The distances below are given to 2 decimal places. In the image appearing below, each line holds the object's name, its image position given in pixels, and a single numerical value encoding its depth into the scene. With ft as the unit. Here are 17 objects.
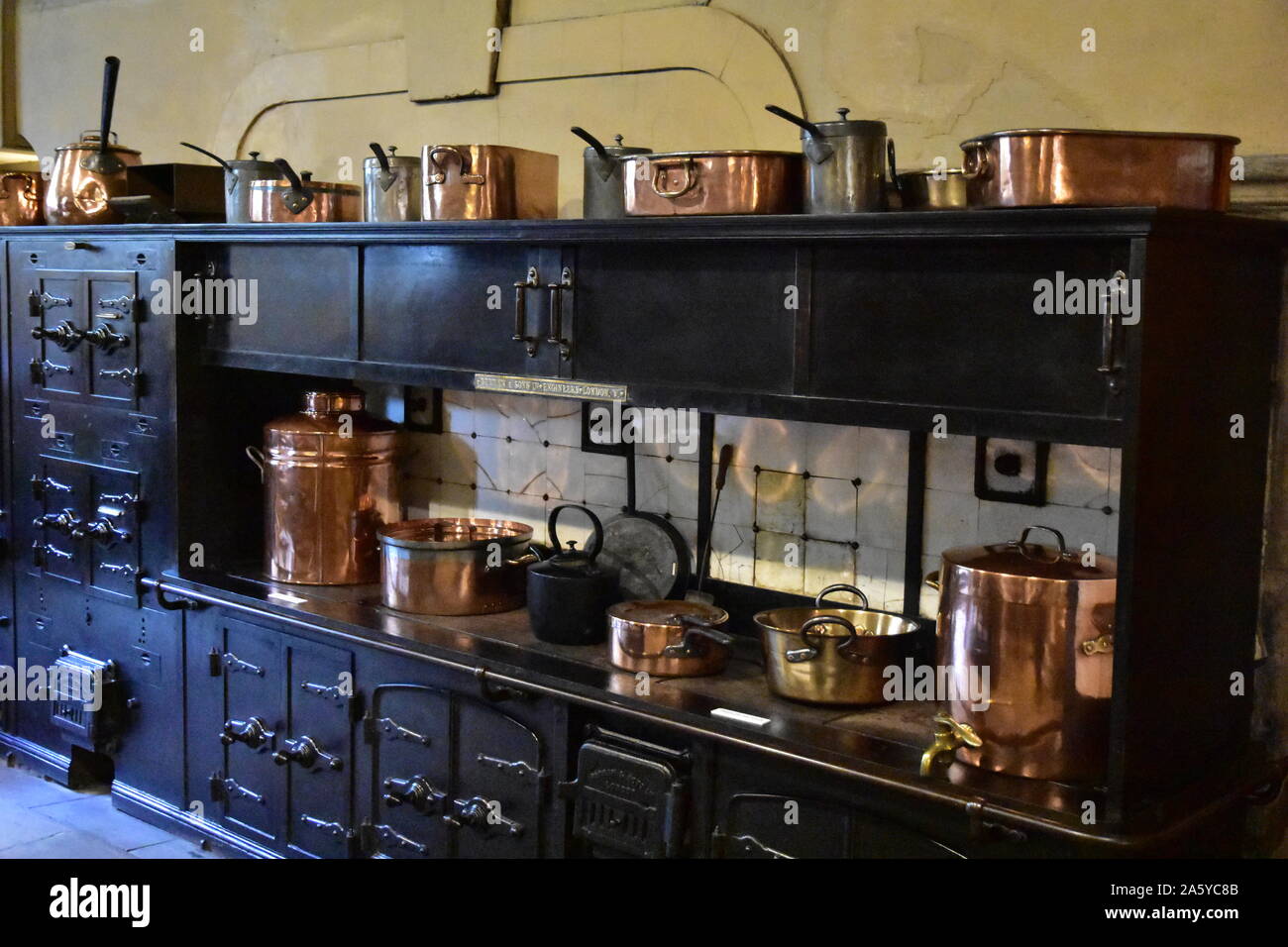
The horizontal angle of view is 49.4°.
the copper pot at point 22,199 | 17.78
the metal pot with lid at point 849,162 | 9.96
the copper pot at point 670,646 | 11.59
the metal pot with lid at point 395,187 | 12.94
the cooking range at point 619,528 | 9.02
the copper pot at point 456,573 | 13.47
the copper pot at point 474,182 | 12.34
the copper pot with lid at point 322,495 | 14.82
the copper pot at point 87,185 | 16.34
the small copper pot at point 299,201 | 13.83
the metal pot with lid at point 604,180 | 11.71
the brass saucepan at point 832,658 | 10.69
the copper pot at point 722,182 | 10.30
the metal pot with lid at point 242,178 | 14.25
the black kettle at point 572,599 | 12.46
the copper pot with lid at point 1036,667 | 9.32
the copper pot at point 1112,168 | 8.70
